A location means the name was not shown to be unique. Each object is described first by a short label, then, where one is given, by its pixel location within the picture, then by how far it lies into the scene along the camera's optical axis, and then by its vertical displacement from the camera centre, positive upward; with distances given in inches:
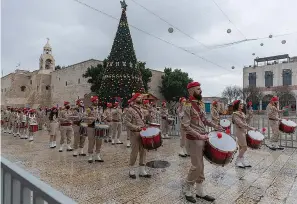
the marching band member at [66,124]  366.1 -32.2
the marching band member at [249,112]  442.1 -15.4
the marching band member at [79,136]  321.7 -44.7
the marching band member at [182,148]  316.3 -60.0
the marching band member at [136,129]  221.8 -23.7
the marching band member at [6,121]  704.0 -54.8
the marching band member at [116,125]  441.7 -40.0
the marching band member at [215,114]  360.5 -16.3
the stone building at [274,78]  1625.2 +198.6
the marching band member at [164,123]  497.0 -42.3
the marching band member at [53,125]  397.7 -36.6
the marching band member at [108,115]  436.4 -20.9
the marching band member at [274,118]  345.1 -20.8
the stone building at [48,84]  1370.6 +130.8
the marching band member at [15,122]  596.7 -47.3
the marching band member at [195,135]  167.5 -22.3
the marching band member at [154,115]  449.7 -24.3
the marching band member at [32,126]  488.4 -46.9
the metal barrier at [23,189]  52.3 -21.9
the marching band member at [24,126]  543.7 -52.0
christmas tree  630.5 +91.3
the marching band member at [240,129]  253.5 -27.2
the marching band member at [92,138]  293.6 -43.2
